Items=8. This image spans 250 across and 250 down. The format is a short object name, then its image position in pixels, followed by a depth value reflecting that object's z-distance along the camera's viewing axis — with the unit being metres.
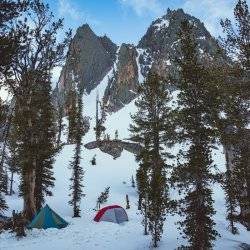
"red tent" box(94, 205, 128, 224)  20.10
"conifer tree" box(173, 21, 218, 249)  11.70
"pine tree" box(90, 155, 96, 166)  39.78
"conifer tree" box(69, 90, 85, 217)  22.62
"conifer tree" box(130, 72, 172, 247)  20.86
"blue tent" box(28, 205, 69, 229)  16.11
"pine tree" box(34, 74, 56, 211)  21.58
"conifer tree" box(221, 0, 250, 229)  12.72
